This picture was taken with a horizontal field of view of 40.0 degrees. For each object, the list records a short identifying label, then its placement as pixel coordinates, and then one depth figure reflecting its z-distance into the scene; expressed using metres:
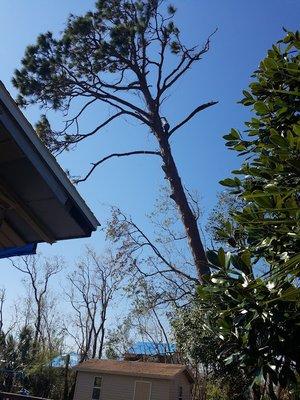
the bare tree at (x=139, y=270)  12.91
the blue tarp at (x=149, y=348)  25.19
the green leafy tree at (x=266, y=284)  2.40
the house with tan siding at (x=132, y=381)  19.38
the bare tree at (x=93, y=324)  34.28
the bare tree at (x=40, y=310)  35.13
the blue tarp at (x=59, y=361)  26.95
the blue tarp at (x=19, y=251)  4.46
